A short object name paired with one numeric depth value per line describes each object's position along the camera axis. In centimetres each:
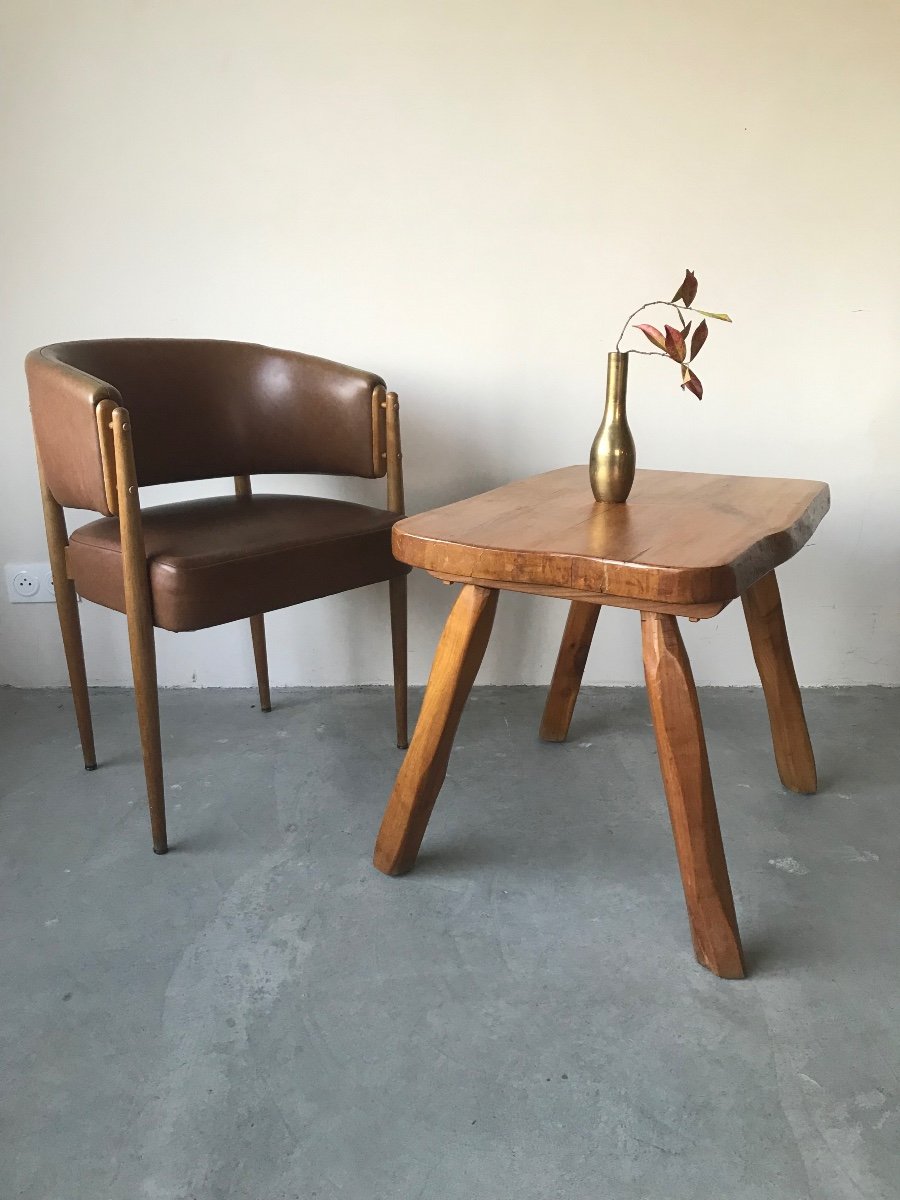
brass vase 126
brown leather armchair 127
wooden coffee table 101
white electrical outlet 197
